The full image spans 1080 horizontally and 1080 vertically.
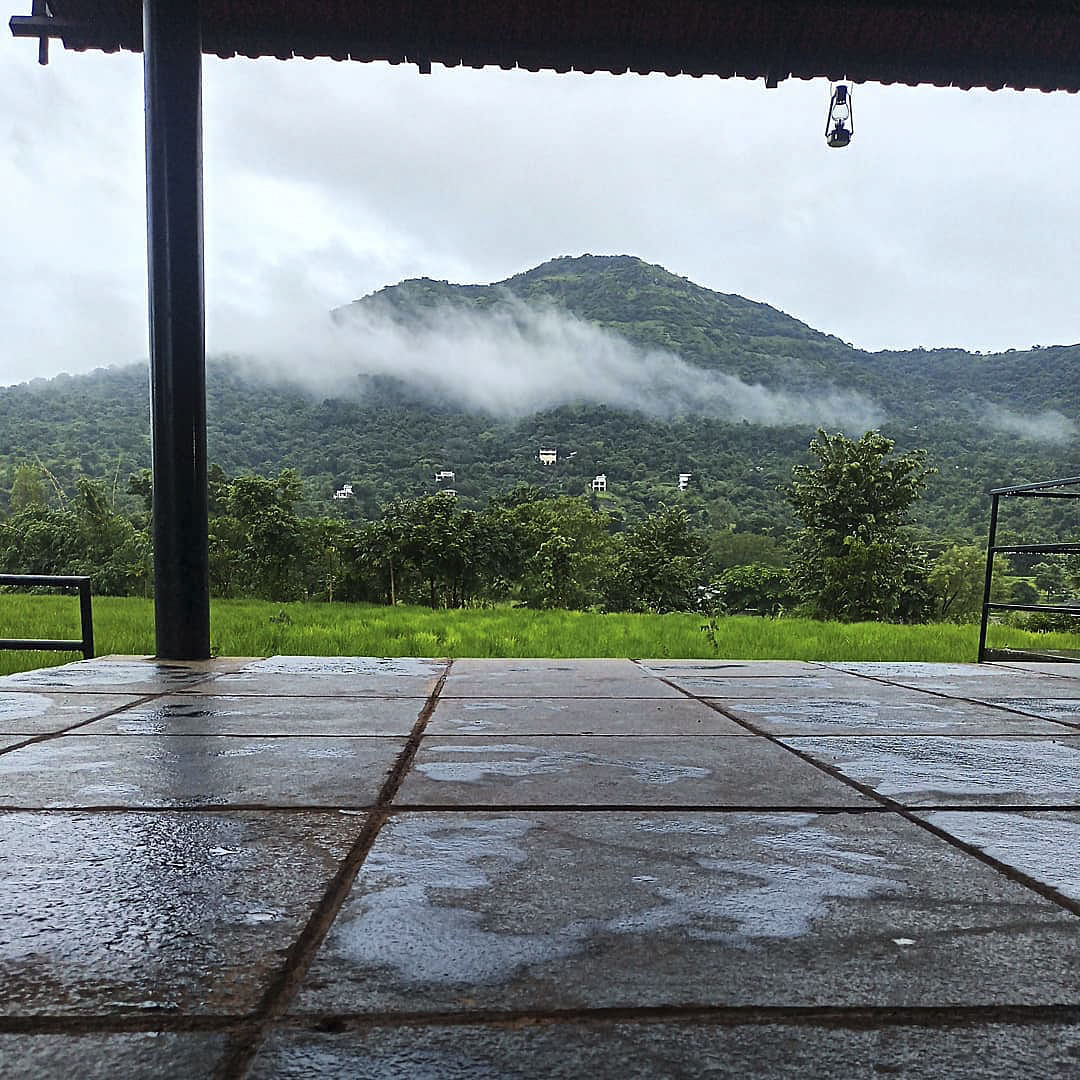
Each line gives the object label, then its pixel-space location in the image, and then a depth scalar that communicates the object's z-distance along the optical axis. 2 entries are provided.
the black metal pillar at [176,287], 2.94
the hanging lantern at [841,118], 4.00
